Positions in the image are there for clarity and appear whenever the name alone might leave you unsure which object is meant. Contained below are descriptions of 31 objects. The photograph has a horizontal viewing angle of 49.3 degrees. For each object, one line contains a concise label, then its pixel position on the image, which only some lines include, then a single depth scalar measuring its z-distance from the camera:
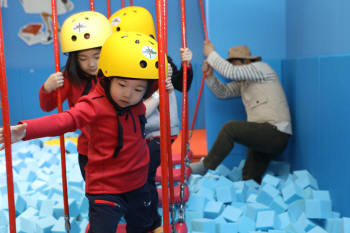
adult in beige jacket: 3.26
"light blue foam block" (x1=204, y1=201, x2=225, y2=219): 2.74
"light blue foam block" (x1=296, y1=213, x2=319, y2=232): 2.44
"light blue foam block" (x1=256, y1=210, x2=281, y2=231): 2.45
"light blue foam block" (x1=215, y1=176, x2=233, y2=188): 3.20
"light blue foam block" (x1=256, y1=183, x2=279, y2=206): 2.88
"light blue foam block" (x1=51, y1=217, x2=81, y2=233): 2.41
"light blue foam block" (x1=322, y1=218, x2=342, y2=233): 2.31
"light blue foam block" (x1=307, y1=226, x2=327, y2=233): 2.33
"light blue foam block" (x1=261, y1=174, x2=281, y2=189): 3.16
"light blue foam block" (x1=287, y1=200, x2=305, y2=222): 2.65
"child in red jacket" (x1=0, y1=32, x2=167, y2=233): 1.62
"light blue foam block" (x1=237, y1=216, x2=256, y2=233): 2.47
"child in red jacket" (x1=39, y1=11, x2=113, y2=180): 2.04
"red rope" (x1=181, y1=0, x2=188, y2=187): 2.08
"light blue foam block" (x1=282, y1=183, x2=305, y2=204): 2.84
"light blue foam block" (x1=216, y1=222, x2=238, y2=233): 2.43
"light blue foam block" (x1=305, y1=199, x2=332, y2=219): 2.51
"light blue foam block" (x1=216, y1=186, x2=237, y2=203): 2.94
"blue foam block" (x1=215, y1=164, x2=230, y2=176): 3.65
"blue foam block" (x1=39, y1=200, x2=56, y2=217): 2.73
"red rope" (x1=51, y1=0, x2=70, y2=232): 1.94
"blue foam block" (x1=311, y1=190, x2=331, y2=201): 2.64
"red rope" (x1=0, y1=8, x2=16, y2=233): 1.26
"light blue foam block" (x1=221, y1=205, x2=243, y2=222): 2.63
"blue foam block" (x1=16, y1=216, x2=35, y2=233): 2.44
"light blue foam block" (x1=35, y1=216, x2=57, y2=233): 2.44
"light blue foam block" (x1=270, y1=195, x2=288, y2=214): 2.74
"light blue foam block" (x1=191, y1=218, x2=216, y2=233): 2.44
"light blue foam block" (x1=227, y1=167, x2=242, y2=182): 3.65
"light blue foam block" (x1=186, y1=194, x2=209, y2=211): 2.80
